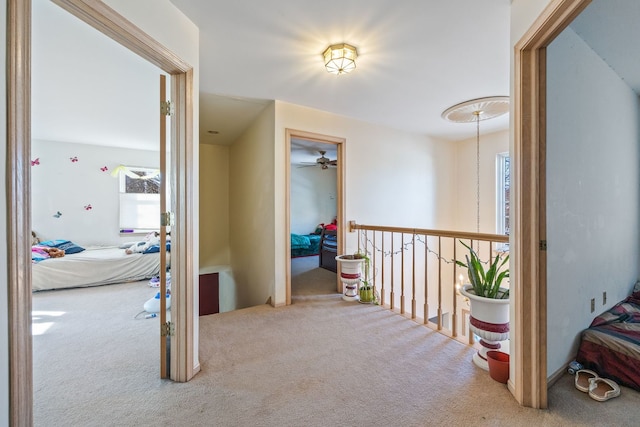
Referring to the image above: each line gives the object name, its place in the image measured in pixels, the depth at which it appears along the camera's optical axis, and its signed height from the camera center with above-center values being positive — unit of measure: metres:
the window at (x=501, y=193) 4.08 +0.31
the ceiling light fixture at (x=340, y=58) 1.90 +1.16
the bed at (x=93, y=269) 3.58 -0.81
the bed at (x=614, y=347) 1.55 -0.84
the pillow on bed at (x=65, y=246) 4.10 -0.52
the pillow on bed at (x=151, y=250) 4.27 -0.61
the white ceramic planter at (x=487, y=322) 1.65 -0.70
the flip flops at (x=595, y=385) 1.46 -1.00
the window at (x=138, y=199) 5.06 +0.28
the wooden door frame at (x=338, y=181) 2.92 +0.39
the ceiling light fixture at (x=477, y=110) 2.71 +1.16
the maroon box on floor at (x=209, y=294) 4.34 -1.37
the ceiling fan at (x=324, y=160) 5.61 +1.17
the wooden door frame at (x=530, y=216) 1.34 -0.01
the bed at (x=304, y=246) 6.40 -0.81
